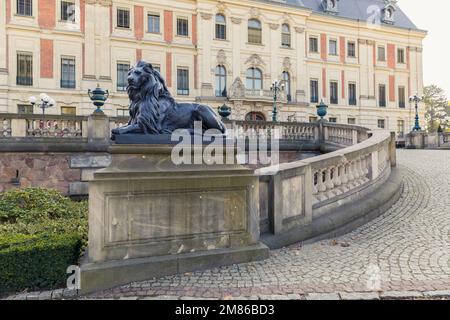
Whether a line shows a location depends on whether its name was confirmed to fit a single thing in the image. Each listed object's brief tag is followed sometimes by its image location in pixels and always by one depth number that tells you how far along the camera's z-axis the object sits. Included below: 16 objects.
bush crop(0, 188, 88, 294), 3.75
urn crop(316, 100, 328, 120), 15.54
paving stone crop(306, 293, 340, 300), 3.49
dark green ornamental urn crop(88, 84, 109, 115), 12.43
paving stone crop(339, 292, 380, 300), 3.50
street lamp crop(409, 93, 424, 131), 26.90
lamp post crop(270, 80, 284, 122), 33.49
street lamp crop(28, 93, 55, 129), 17.91
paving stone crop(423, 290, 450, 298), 3.51
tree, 65.25
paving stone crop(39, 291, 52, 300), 3.60
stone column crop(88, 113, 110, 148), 12.48
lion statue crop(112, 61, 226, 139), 4.60
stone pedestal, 3.94
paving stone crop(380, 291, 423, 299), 3.49
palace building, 27.11
